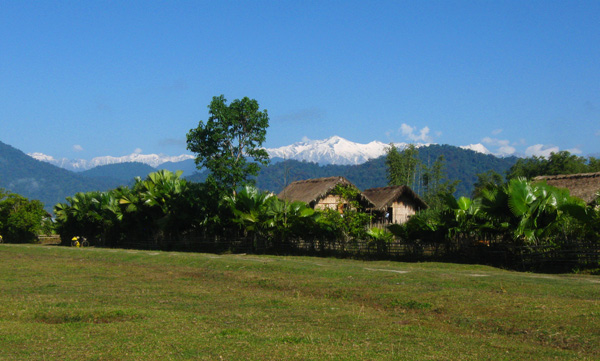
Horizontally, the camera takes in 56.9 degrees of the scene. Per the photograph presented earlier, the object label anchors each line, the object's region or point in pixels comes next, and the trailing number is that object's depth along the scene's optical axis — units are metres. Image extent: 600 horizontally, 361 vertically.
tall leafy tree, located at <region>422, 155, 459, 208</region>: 72.79
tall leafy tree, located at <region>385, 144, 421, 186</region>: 69.56
